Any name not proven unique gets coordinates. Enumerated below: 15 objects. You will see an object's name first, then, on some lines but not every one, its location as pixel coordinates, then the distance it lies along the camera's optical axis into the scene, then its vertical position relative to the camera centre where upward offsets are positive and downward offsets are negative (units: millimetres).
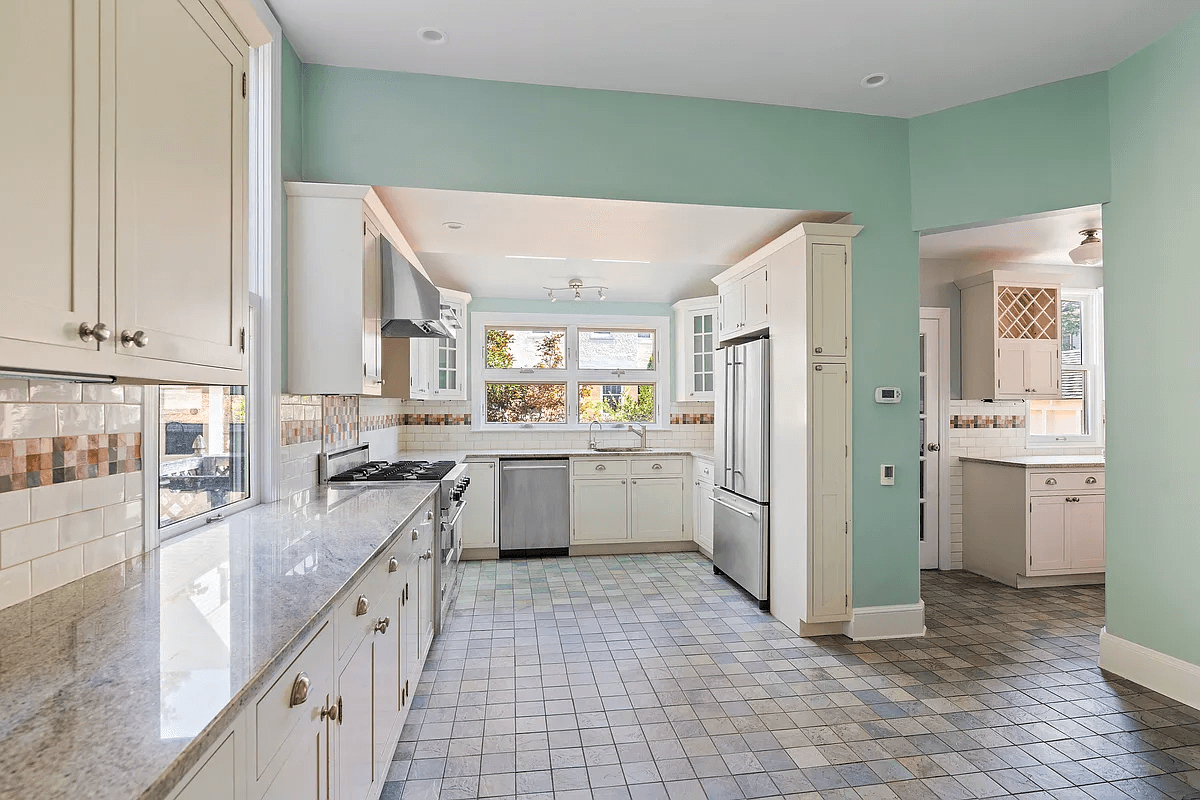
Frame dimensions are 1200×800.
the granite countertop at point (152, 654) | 757 -422
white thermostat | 3596 +66
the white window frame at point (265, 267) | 2637 +621
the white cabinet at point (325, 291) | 2863 +545
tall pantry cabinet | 3520 -105
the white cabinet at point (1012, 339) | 4957 +541
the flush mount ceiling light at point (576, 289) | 5516 +1090
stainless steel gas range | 3369 -389
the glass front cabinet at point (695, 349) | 6145 +578
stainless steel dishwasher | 5508 -883
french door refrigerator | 3994 -420
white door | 5152 -238
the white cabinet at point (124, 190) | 1017 +442
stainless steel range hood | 3293 +632
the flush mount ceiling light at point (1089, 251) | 4152 +1042
